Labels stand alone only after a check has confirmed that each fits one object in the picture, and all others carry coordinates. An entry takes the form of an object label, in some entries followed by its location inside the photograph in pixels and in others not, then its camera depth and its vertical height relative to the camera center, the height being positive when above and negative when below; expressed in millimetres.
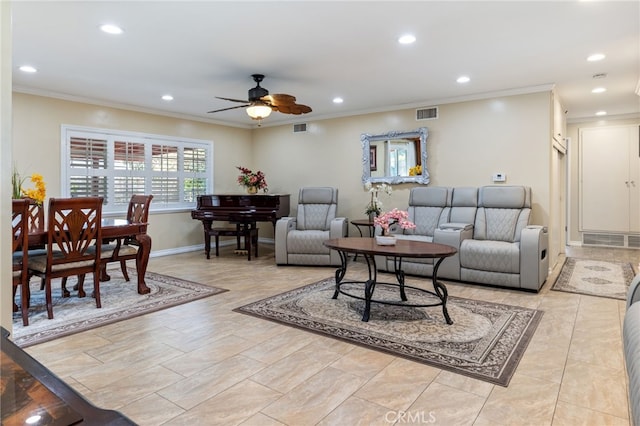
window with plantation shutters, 5473 +766
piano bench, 6043 -316
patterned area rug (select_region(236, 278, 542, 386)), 2506 -910
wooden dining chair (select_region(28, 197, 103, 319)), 3197 -237
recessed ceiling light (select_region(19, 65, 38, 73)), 4086 +1595
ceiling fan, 4129 +1215
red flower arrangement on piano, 6688 +578
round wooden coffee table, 3161 -326
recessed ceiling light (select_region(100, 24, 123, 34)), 3066 +1513
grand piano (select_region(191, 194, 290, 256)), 6035 +81
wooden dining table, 3729 -207
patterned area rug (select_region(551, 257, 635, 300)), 4145 -808
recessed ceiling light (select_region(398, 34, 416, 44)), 3270 +1511
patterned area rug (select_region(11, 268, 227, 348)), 3008 -854
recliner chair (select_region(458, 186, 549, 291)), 4094 -361
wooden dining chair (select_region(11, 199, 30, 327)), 2859 -239
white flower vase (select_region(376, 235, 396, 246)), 3559 -254
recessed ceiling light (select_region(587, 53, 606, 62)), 3739 +1533
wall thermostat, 5160 +479
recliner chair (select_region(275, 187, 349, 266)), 5383 -411
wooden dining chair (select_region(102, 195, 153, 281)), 3878 -326
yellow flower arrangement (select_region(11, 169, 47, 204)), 3473 +208
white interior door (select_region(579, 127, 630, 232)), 6763 +594
